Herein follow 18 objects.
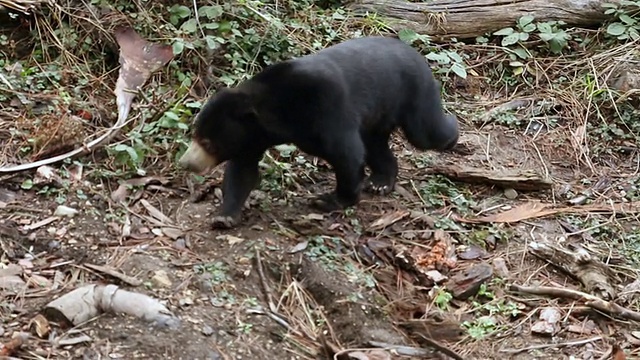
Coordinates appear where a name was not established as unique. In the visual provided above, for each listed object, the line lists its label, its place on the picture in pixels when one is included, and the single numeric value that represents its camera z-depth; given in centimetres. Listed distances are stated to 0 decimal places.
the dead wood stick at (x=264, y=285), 809
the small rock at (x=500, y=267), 945
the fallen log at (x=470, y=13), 1436
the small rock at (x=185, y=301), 770
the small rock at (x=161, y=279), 794
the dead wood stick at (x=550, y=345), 829
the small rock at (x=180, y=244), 883
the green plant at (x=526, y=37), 1418
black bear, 934
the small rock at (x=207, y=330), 736
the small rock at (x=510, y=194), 1110
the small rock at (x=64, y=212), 893
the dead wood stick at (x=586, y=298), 869
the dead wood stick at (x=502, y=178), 1119
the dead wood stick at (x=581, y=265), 915
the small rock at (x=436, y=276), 921
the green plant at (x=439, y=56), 1321
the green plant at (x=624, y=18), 1436
